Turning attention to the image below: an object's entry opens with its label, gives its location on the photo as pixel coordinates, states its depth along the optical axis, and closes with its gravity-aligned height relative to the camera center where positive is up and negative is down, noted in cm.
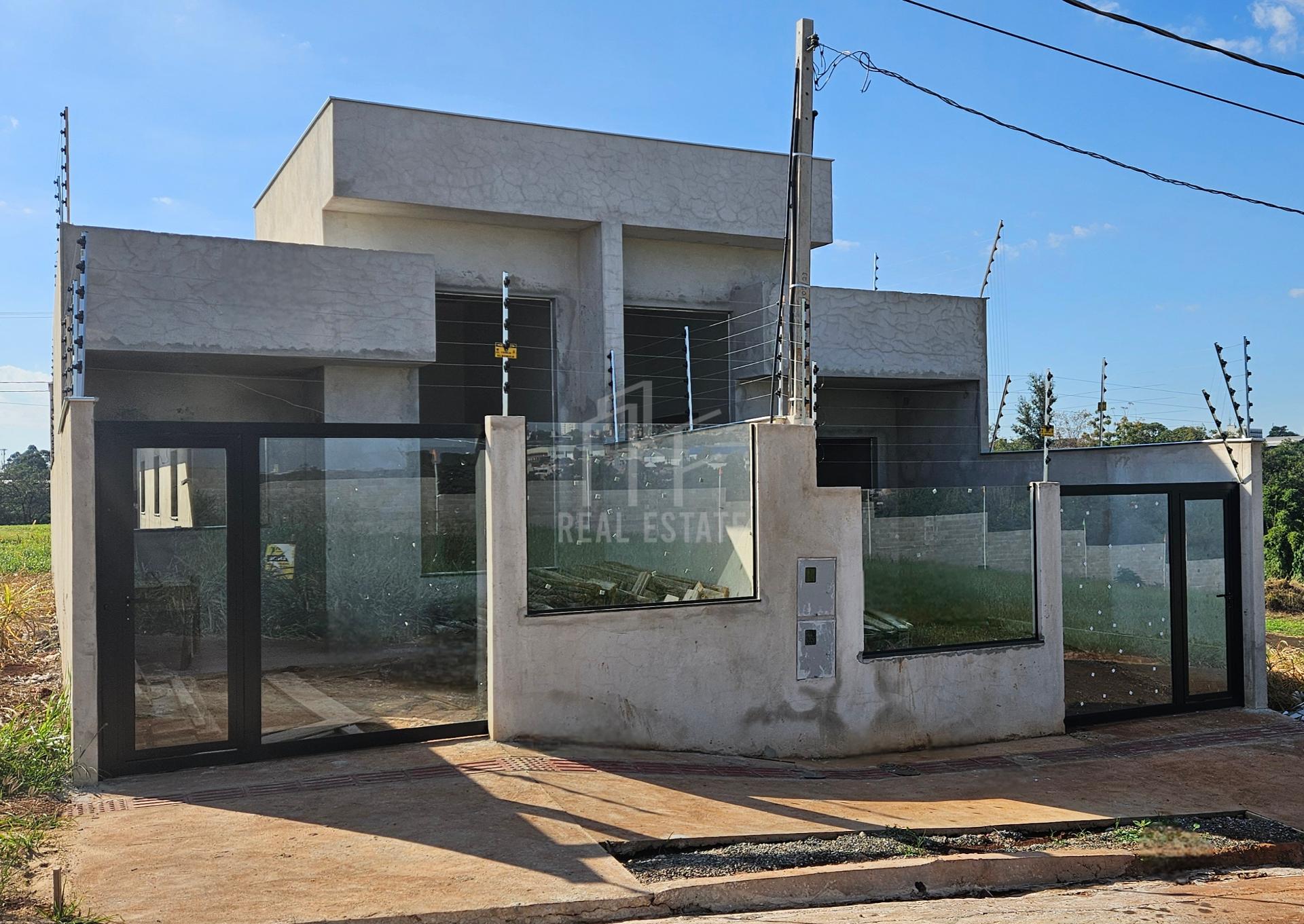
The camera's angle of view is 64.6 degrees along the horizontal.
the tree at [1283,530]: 2856 -110
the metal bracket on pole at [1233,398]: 1007 +92
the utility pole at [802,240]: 809 +213
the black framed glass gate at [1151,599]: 949 -101
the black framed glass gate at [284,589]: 635 -55
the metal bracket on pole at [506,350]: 751 +113
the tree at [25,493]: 4453 +73
